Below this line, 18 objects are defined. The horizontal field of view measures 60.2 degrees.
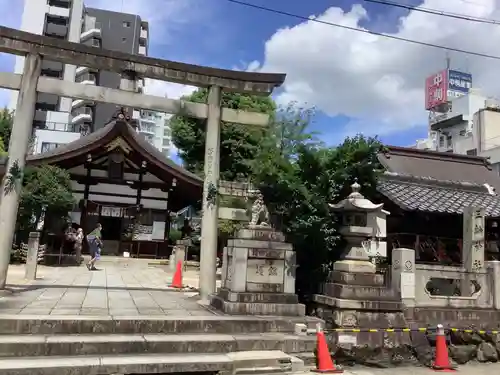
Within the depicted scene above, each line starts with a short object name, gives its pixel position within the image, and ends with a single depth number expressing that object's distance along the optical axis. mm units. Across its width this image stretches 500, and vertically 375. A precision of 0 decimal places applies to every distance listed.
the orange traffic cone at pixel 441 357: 7797
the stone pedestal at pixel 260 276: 8445
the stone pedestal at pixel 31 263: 13797
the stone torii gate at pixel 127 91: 10078
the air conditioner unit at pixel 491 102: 44500
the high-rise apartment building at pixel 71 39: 51125
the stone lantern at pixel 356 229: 8914
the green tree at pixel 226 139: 26797
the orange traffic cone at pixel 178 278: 14314
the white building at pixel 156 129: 94688
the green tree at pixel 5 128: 35219
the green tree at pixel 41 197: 20266
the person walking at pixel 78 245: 20595
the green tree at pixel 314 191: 9453
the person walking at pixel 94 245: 18625
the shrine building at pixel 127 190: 24859
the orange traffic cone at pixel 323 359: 6891
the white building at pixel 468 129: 37625
